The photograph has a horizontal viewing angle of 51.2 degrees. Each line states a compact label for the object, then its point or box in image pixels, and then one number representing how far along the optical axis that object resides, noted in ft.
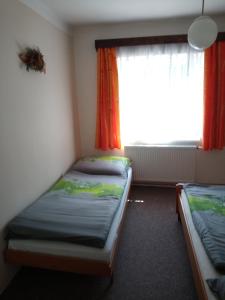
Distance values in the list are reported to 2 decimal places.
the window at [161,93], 10.91
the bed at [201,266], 4.48
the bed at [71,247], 5.69
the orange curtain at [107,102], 11.27
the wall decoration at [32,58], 7.30
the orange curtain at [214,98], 10.38
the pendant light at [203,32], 6.30
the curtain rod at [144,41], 10.49
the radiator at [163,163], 11.66
